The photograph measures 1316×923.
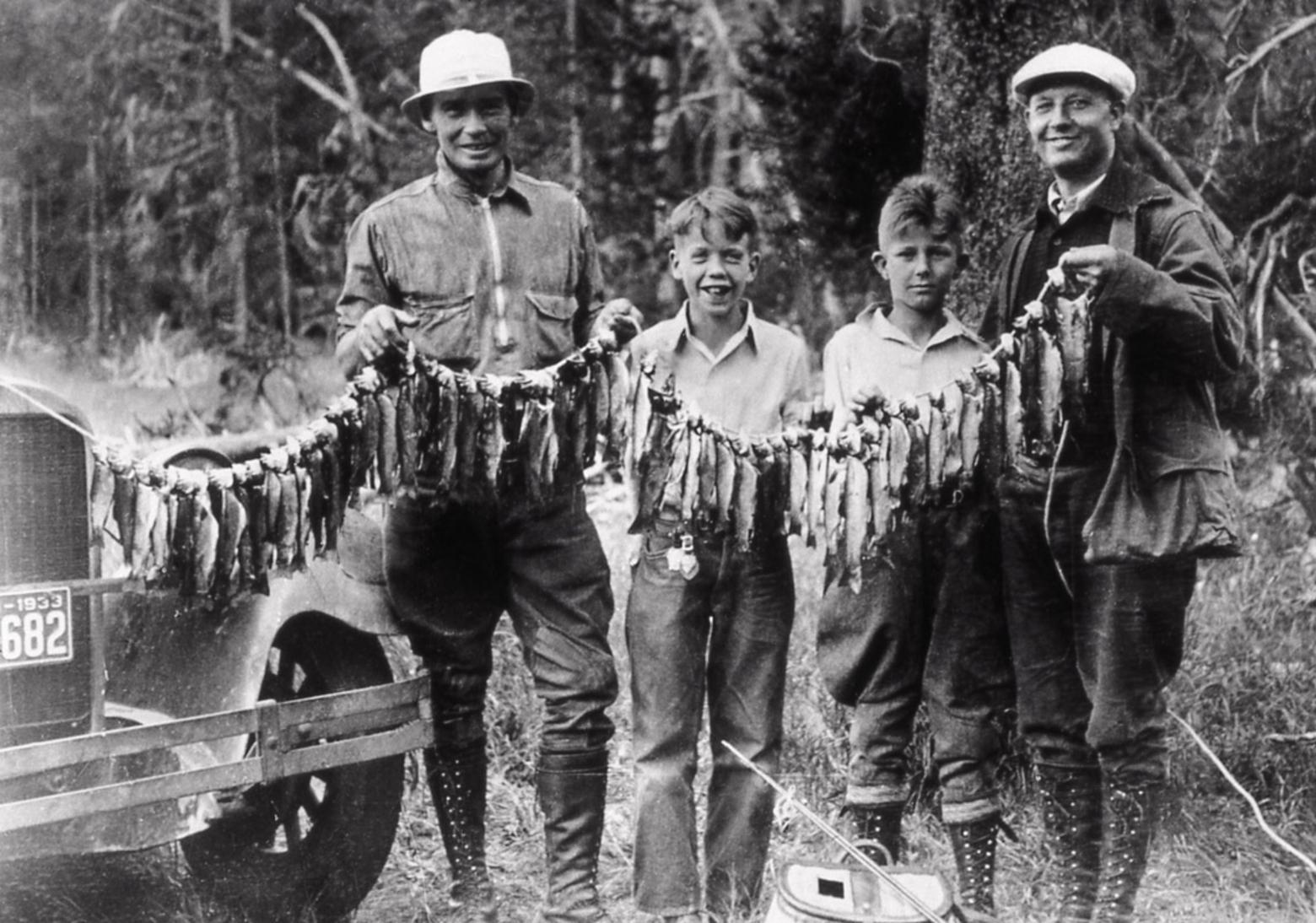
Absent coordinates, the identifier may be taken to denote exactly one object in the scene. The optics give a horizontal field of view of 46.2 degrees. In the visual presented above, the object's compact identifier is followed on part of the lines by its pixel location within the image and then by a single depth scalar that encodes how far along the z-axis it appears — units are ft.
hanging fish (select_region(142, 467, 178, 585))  13.44
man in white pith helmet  14.98
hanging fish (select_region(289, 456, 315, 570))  14.08
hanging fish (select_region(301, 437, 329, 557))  14.14
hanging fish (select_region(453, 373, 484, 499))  14.16
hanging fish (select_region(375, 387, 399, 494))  14.05
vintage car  13.42
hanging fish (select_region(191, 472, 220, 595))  13.62
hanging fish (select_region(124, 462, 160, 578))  13.46
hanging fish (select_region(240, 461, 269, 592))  13.93
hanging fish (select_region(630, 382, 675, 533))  13.99
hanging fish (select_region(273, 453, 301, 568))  13.99
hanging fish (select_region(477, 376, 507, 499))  14.23
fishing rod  11.34
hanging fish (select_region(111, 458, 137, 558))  13.52
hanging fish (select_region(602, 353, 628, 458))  14.26
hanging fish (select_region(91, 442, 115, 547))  13.61
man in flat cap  13.38
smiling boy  14.74
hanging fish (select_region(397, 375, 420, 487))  14.05
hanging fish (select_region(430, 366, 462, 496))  14.08
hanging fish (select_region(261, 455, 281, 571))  13.94
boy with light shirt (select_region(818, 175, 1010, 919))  14.64
